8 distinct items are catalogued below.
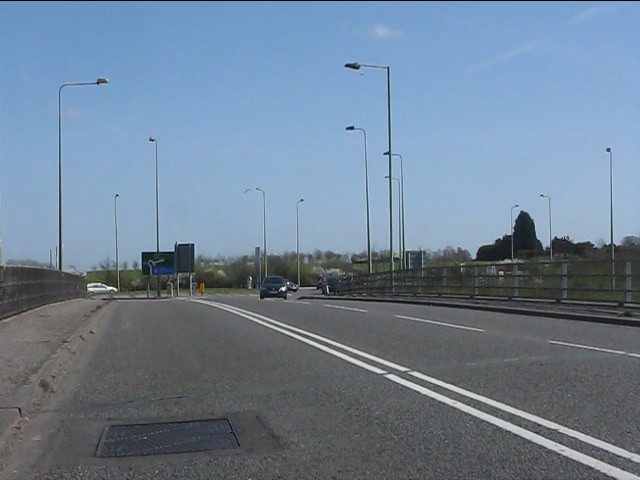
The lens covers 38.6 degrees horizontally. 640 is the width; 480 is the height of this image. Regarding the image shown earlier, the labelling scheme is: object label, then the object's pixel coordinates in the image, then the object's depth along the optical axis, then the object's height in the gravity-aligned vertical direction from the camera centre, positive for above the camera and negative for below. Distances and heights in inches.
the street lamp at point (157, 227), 2596.0 +126.0
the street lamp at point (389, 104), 1559.7 +283.1
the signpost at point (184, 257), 3021.7 +45.0
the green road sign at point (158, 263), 2984.7 +27.5
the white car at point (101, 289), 3346.0 -63.1
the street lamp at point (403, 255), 2075.1 +30.1
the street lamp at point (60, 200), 1729.2 +137.5
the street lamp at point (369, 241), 1914.4 +57.1
